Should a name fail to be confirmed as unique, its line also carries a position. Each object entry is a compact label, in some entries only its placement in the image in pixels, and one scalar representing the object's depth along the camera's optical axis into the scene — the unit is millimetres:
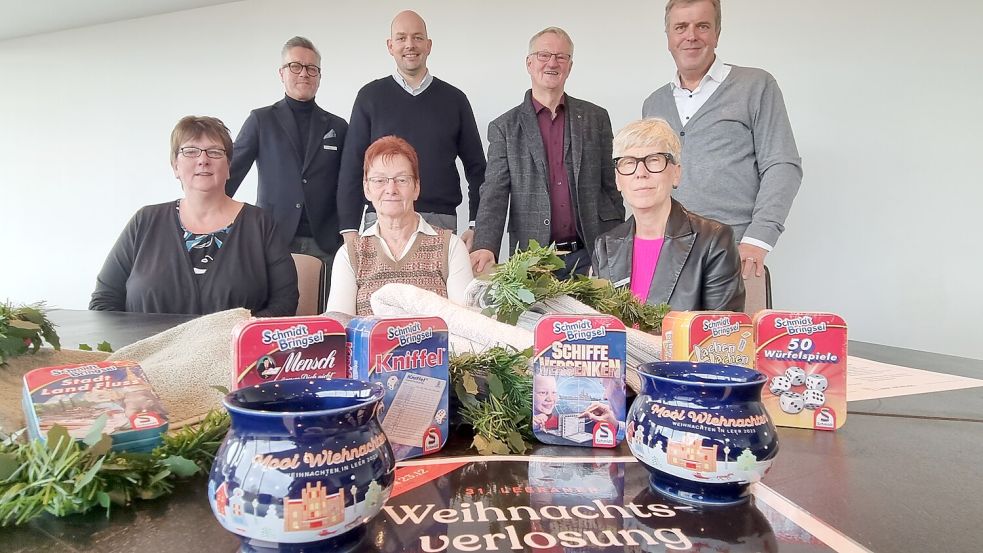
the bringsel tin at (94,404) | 544
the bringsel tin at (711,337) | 731
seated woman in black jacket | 1344
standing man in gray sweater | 2080
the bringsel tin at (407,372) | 631
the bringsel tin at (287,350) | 597
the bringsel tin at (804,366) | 766
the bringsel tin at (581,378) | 679
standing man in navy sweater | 2650
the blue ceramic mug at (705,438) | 512
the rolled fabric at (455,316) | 815
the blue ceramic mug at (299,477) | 415
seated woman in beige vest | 1809
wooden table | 467
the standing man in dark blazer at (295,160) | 2811
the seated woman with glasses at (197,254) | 1927
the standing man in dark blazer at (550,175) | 2381
